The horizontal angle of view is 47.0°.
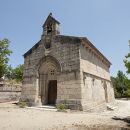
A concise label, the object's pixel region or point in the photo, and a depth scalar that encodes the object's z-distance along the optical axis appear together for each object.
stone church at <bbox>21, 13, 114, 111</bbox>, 13.69
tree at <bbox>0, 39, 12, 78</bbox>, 30.98
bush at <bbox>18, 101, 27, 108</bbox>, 15.48
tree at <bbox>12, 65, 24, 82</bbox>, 51.88
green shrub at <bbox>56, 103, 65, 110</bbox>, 13.08
